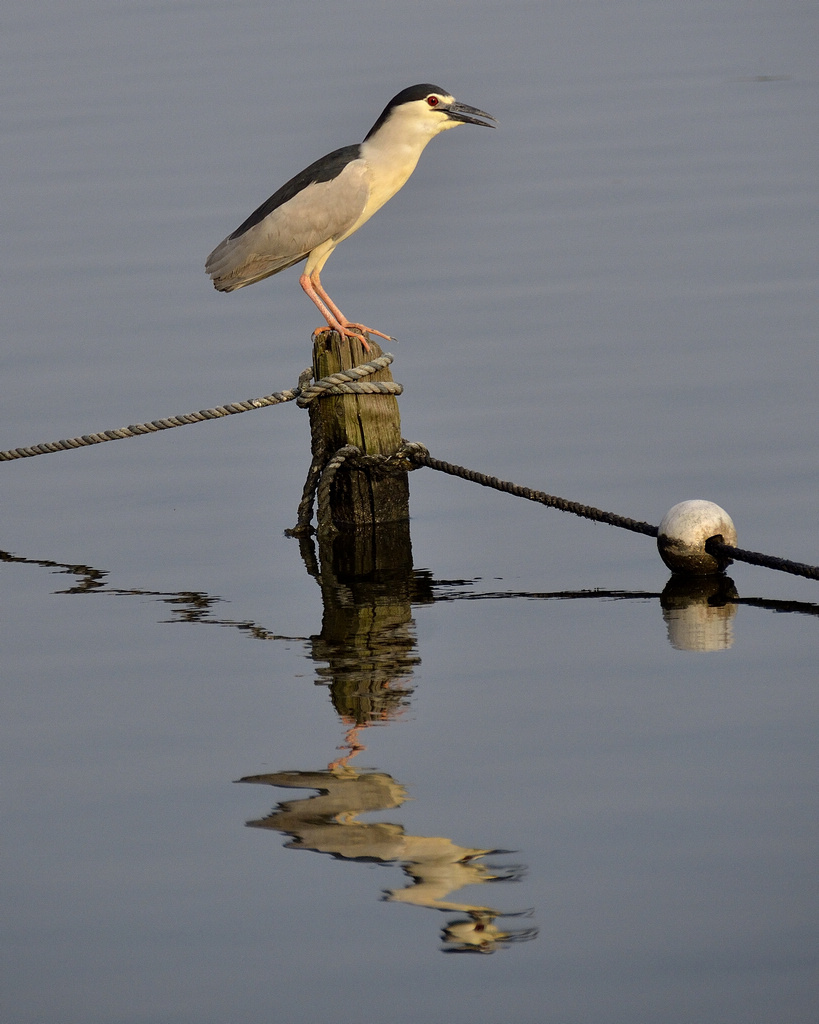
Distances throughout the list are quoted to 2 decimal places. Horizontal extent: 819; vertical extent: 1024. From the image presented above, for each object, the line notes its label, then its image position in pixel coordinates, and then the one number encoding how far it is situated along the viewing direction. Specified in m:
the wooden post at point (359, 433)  14.55
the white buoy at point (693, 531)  12.98
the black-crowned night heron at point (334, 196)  15.53
